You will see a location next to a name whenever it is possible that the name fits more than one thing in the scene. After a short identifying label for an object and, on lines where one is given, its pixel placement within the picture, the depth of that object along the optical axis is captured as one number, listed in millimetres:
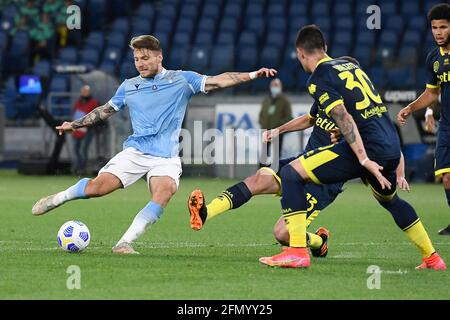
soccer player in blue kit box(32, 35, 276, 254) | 19922
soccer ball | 19609
